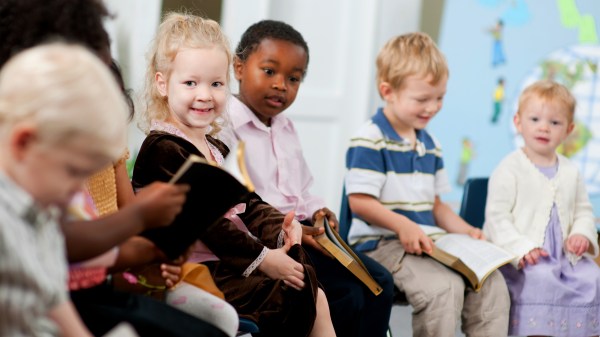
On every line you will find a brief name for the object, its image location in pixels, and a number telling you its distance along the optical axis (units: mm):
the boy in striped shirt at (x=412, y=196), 2697
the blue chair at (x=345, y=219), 2984
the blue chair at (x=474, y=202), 3162
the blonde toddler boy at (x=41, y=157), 1240
